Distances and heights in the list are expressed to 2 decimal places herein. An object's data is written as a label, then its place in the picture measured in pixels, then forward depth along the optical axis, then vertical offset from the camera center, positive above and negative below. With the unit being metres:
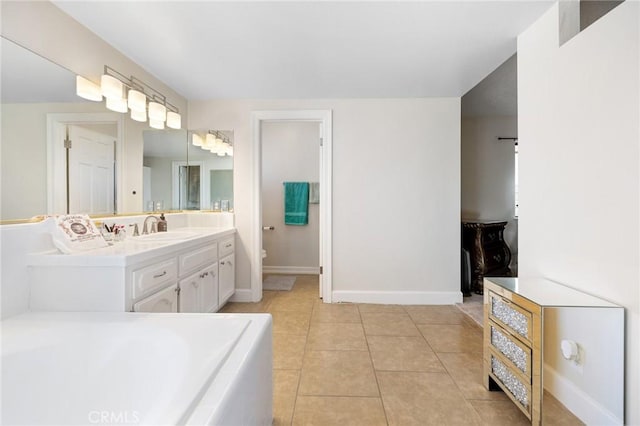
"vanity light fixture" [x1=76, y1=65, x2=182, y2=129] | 1.84 +0.85
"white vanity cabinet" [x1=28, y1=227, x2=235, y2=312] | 1.37 -0.37
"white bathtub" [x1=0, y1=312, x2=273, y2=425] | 0.92 -0.56
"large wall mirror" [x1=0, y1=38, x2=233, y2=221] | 1.33 +0.36
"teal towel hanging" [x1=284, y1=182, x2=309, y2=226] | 4.48 +0.13
